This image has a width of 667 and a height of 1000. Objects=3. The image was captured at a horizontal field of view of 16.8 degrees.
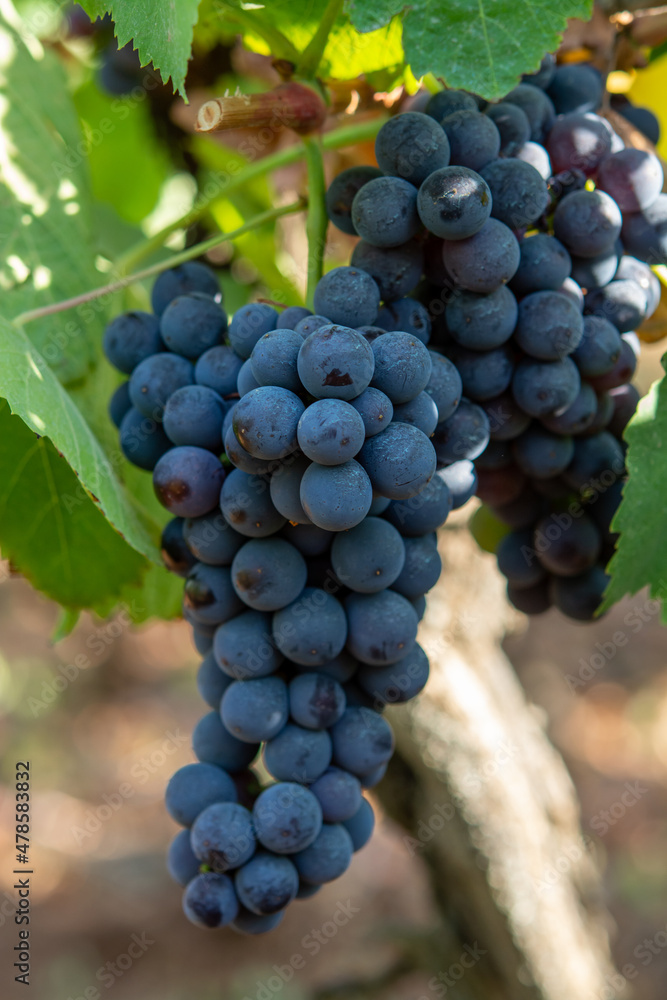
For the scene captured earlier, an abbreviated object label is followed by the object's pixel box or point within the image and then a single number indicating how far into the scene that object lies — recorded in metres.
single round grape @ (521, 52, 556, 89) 0.53
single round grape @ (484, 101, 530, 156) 0.51
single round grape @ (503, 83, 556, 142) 0.52
